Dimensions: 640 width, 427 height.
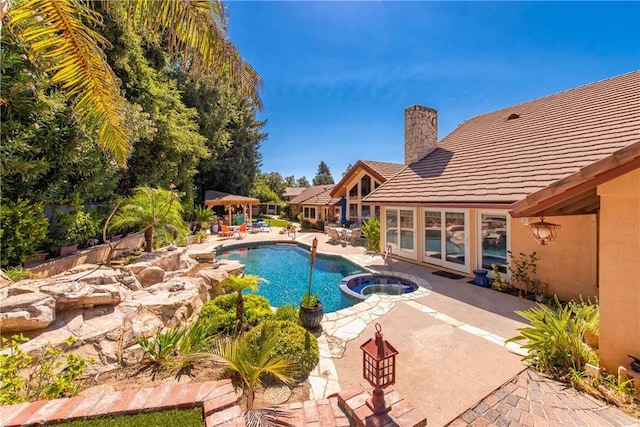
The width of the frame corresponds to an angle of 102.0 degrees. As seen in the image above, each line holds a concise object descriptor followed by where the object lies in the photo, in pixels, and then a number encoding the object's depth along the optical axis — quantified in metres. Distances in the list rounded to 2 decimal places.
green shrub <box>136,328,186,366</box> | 4.64
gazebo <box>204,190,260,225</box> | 26.75
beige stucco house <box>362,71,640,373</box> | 3.85
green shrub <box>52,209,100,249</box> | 10.02
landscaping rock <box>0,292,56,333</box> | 4.49
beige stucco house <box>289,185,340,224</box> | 28.24
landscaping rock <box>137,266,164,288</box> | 8.50
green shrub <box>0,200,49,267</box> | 7.89
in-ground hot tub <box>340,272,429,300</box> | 9.68
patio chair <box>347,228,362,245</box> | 19.03
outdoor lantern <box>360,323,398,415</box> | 3.27
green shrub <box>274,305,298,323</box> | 6.28
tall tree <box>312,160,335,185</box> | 81.88
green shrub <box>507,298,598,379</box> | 4.27
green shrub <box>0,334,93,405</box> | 3.30
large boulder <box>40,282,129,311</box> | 5.32
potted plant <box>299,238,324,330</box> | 6.17
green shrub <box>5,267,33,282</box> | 7.31
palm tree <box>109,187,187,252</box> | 10.67
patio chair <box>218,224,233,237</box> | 22.70
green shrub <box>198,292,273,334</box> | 5.73
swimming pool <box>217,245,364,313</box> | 9.95
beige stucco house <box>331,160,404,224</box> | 22.19
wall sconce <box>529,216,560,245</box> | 5.70
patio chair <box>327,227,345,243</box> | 19.88
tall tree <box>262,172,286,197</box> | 55.28
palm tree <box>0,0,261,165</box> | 3.82
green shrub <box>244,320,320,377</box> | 4.64
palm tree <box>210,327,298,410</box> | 3.81
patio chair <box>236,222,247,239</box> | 23.68
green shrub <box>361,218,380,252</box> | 15.68
